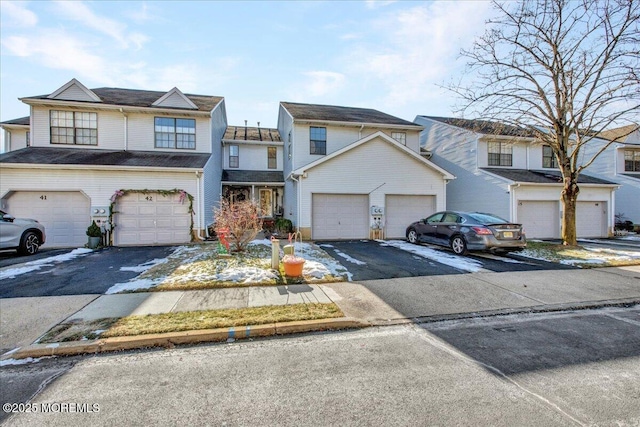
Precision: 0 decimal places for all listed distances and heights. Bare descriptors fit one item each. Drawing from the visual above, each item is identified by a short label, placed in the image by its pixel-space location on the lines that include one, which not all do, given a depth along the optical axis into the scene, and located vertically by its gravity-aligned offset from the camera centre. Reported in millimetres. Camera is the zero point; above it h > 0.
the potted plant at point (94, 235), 11289 -852
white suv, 9156 -689
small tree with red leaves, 9305 -329
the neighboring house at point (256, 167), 19203 +3088
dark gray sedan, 9594 -719
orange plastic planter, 6863 -1294
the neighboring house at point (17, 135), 17925 +4871
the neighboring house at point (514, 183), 15734 +1648
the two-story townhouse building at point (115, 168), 11805 +1853
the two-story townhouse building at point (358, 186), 13922 +1306
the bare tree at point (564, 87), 10516 +4810
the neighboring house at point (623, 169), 19031 +2957
